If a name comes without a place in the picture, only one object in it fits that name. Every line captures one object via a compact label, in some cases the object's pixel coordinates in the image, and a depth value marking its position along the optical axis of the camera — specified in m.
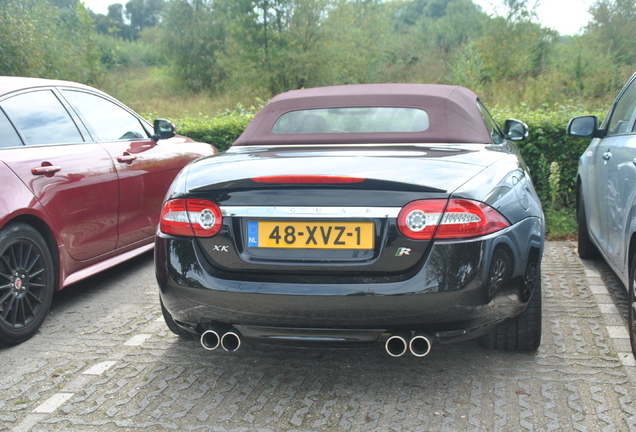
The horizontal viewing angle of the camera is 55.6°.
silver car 3.24
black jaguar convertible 2.39
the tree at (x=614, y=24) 22.03
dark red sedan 3.59
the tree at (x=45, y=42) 22.56
